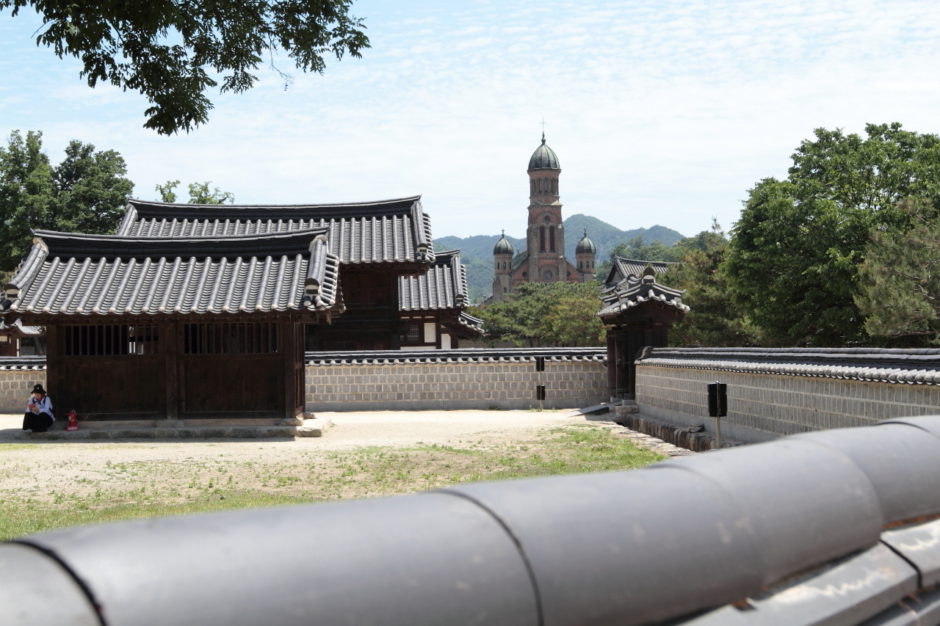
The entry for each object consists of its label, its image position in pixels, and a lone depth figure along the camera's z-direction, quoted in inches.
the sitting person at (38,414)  660.1
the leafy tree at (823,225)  1060.5
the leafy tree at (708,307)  1407.5
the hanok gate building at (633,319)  794.2
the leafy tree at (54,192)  1854.1
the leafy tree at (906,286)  860.6
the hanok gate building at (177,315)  669.3
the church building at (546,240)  4616.1
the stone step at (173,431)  666.8
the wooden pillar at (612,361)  869.7
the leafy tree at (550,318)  2182.6
